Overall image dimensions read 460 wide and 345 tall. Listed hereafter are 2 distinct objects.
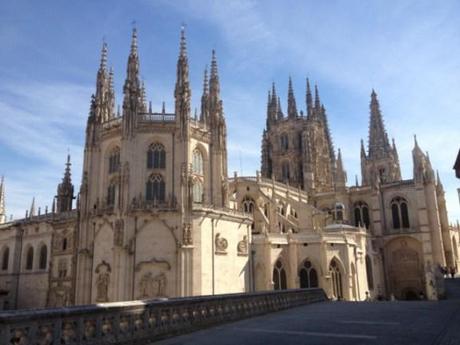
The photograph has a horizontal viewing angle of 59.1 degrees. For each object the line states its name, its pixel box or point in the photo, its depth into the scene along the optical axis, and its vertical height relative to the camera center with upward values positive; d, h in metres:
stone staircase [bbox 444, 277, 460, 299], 24.12 -1.57
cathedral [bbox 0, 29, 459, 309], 34.72 +4.55
